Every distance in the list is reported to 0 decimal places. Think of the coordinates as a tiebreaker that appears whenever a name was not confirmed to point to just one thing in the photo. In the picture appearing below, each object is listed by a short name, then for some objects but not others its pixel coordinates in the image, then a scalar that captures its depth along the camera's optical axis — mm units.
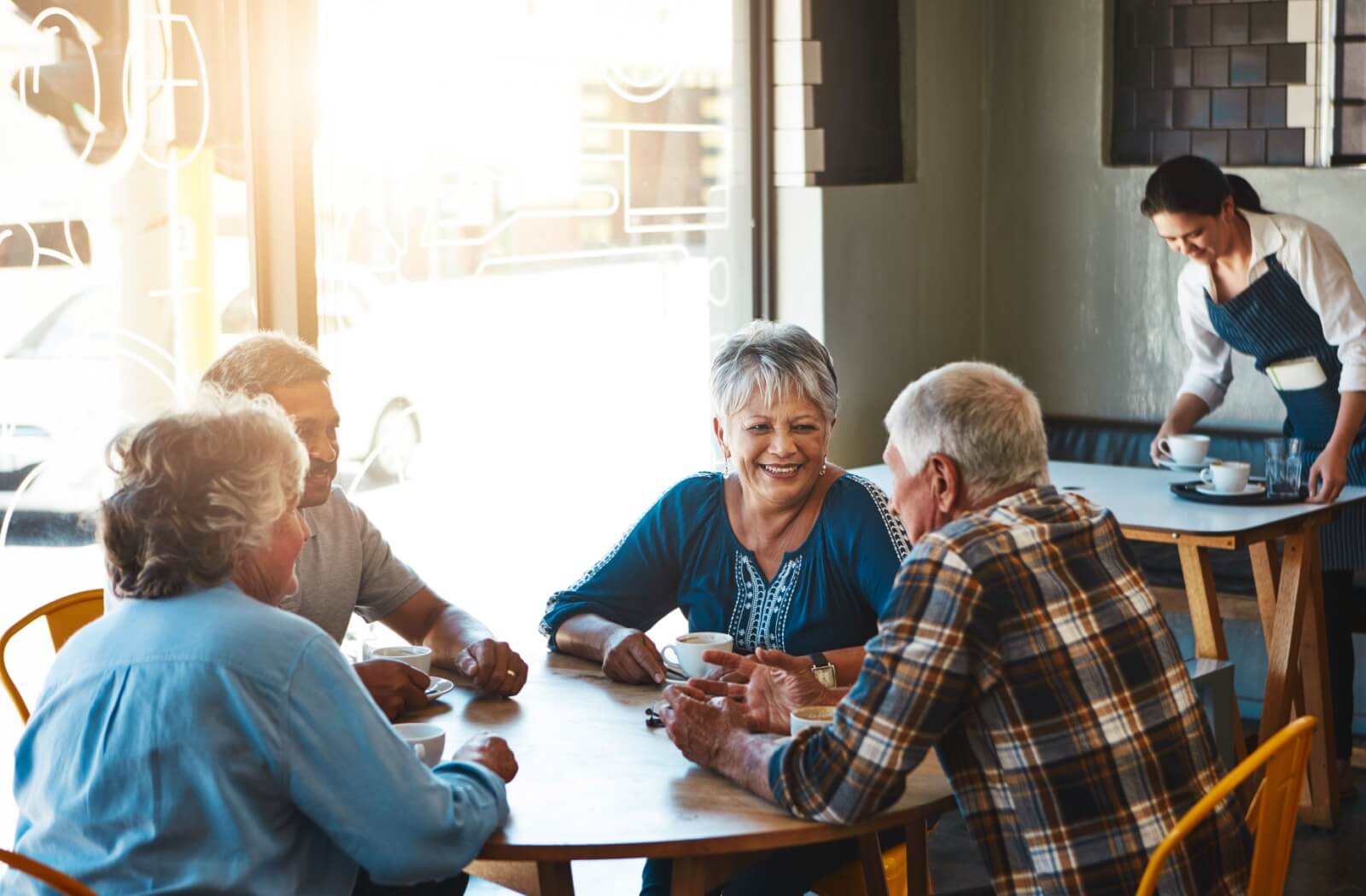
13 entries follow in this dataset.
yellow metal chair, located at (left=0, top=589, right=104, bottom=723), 2600
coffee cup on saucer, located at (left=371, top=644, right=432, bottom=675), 2340
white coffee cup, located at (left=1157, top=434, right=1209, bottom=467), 4121
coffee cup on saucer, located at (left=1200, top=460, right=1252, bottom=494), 3857
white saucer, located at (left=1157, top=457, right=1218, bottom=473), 4121
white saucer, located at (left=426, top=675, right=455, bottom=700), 2354
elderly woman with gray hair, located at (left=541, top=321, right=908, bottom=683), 2600
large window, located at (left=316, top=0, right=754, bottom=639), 3697
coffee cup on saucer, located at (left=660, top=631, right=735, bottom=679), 2357
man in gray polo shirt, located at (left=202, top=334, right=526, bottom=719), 2393
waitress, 3871
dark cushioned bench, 4633
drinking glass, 3809
